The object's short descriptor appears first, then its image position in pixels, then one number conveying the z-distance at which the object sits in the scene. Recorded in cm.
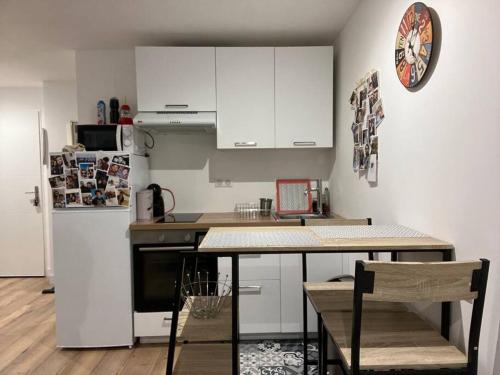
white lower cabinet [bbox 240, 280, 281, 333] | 255
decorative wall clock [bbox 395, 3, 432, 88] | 148
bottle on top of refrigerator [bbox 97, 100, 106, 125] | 299
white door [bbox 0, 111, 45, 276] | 424
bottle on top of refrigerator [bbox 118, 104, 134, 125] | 275
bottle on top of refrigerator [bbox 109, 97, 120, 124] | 295
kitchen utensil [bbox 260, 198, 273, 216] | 296
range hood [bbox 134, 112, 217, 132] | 265
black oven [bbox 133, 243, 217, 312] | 254
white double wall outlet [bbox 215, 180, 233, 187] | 317
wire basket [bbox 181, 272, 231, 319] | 182
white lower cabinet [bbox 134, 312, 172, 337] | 255
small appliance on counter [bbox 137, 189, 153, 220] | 264
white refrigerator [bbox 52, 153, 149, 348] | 246
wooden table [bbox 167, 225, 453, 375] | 133
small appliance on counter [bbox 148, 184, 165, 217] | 286
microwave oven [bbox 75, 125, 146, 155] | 264
